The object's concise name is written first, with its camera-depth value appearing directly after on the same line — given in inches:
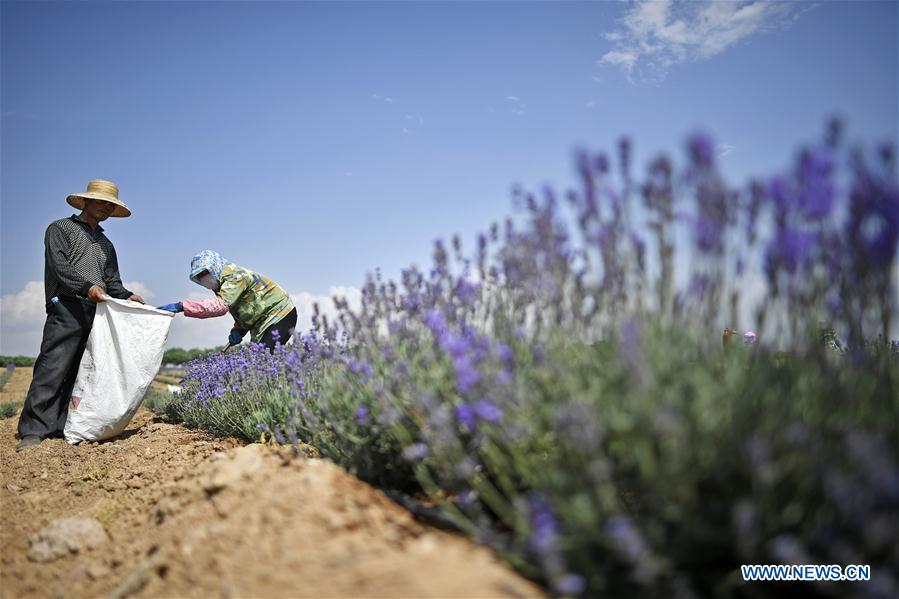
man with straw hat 209.0
